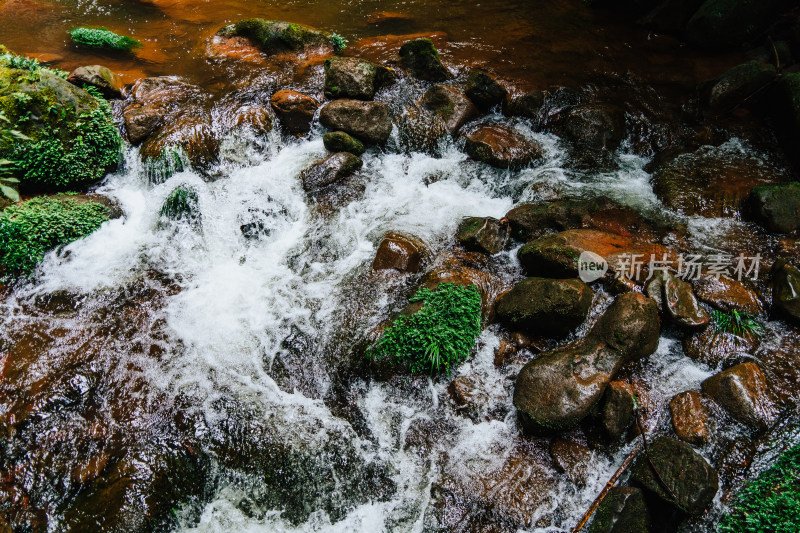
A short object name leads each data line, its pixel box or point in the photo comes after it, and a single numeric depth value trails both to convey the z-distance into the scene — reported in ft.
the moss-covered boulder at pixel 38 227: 22.03
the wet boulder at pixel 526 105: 31.12
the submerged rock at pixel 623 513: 13.12
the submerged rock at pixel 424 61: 33.96
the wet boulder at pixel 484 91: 31.76
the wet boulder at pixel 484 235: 22.95
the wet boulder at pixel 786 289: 17.87
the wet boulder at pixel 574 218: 23.09
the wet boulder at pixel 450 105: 30.96
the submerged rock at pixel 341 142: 29.19
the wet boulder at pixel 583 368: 15.60
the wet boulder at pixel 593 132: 28.86
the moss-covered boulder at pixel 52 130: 24.84
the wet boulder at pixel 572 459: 15.10
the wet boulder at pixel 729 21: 33.99
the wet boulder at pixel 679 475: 13.19
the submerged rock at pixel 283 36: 38.27
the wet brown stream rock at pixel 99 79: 30.99
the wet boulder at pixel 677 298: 18.01
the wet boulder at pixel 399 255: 22.52
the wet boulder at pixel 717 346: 17.31
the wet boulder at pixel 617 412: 15.48
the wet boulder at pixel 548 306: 17.98
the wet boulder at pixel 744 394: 15.17
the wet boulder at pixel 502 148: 28.19
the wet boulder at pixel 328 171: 27.81
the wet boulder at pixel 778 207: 21.35
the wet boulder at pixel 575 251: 20.01
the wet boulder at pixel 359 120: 29.86
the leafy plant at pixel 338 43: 38.55
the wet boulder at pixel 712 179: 23.61
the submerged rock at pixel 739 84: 28.35
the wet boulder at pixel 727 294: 18.61
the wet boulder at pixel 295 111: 30.78
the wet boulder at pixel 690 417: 15.10
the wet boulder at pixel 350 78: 31.50
